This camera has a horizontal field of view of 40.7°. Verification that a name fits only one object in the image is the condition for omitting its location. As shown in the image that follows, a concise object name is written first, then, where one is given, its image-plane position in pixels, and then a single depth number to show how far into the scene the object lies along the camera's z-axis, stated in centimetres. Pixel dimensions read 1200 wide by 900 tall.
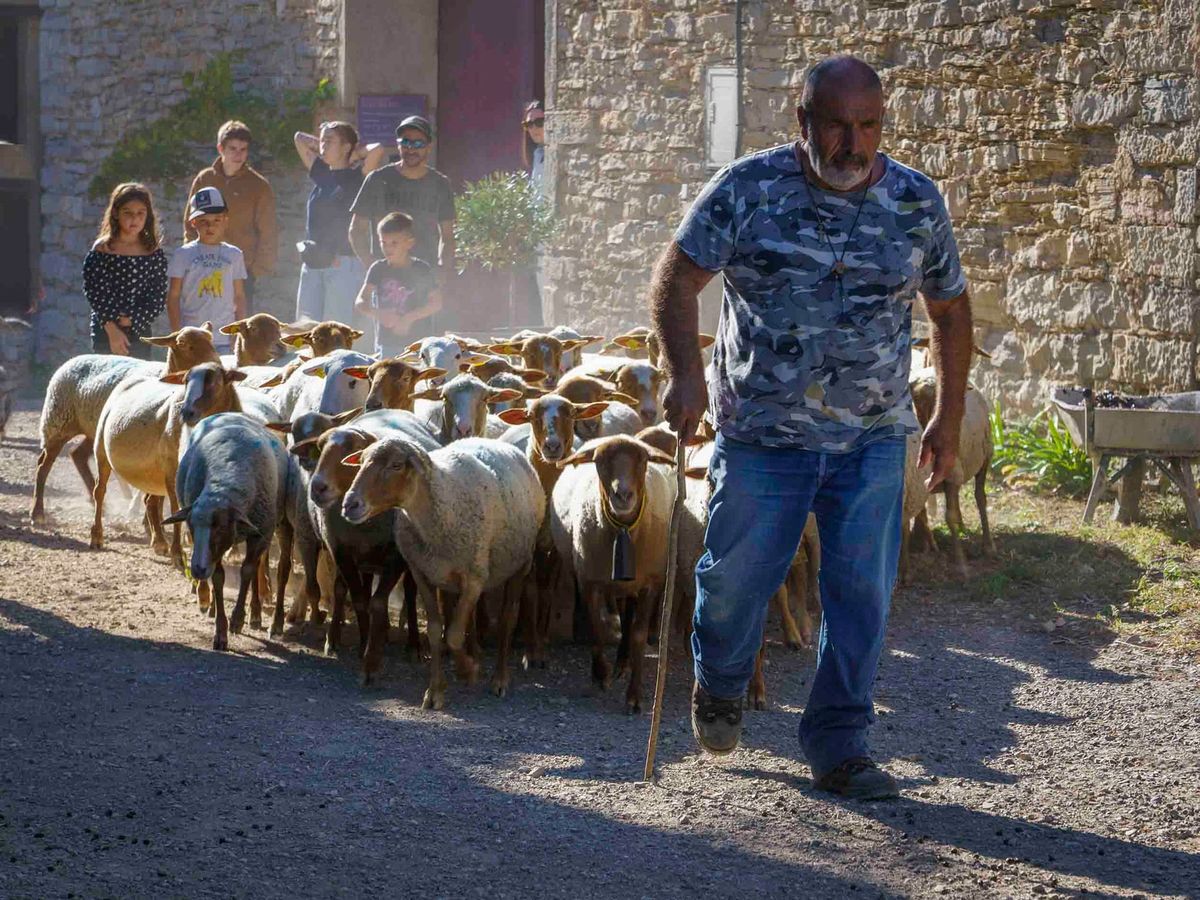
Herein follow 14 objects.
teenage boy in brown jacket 1216
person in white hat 1024
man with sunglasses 1168
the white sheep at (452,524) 614
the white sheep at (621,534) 604
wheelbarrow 866
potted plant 1430
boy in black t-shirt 1084
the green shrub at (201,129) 1641
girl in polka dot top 1013
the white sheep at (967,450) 862
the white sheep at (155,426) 784
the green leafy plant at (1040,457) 990
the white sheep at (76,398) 934
